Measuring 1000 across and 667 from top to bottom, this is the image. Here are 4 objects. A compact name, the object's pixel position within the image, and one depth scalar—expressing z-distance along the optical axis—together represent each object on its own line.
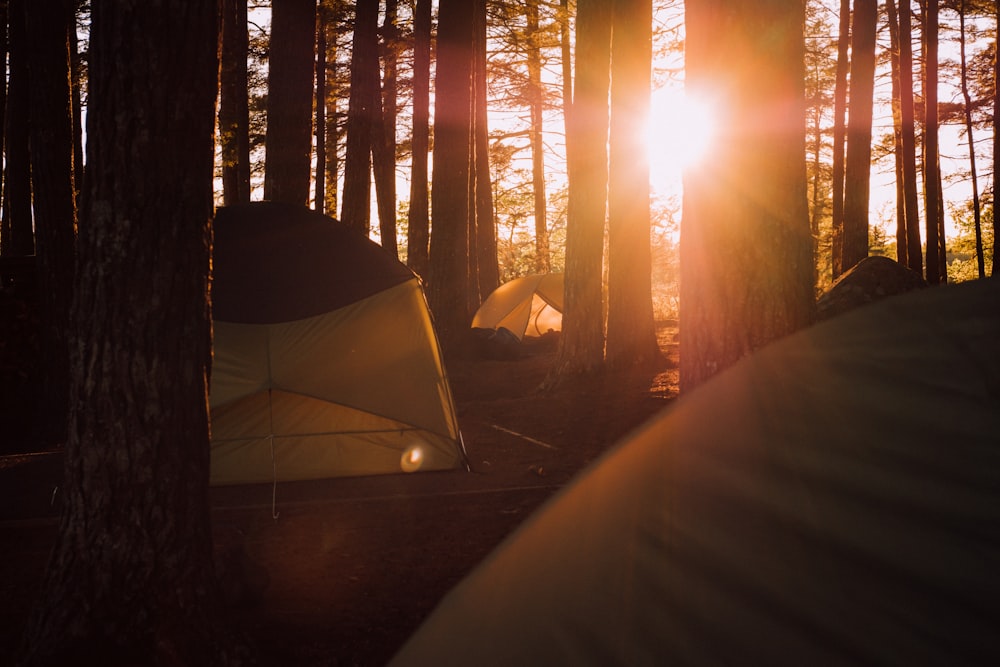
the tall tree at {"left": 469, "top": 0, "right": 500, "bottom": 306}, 17.36
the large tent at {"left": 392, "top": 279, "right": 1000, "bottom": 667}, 1.69
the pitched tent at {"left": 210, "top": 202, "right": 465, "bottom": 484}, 6.30
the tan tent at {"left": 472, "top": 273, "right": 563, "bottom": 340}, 17.33
